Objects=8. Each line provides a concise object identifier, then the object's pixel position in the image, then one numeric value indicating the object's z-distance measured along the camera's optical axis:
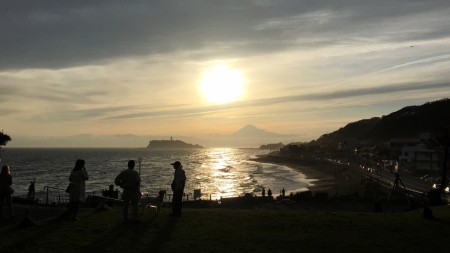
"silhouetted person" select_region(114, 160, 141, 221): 13.06
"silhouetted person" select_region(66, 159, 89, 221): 13.39
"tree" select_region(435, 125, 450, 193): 40.99
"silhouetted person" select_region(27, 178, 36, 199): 40.82
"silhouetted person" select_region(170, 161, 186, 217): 14.60
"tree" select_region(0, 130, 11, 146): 42.25
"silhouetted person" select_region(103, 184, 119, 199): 35.75
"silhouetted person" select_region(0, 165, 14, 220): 14.17
